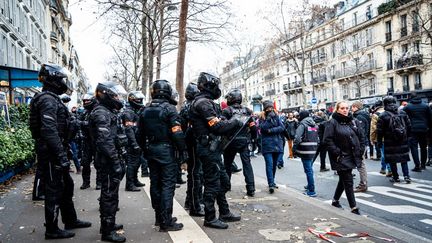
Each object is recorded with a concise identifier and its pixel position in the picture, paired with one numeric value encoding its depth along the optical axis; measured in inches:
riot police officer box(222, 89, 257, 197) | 287.6
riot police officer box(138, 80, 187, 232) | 201.6
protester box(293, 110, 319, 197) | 312.2
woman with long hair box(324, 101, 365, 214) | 247.0
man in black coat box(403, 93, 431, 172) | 425.4
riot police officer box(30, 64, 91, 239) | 185.2
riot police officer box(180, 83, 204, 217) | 239.8
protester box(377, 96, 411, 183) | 345.4
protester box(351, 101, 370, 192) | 324.5
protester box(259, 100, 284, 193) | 320.5
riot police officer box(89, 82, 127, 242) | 188.1
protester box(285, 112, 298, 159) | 584.5
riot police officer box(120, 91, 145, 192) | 310.8
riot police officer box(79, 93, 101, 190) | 328.6
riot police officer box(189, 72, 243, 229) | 203.5
